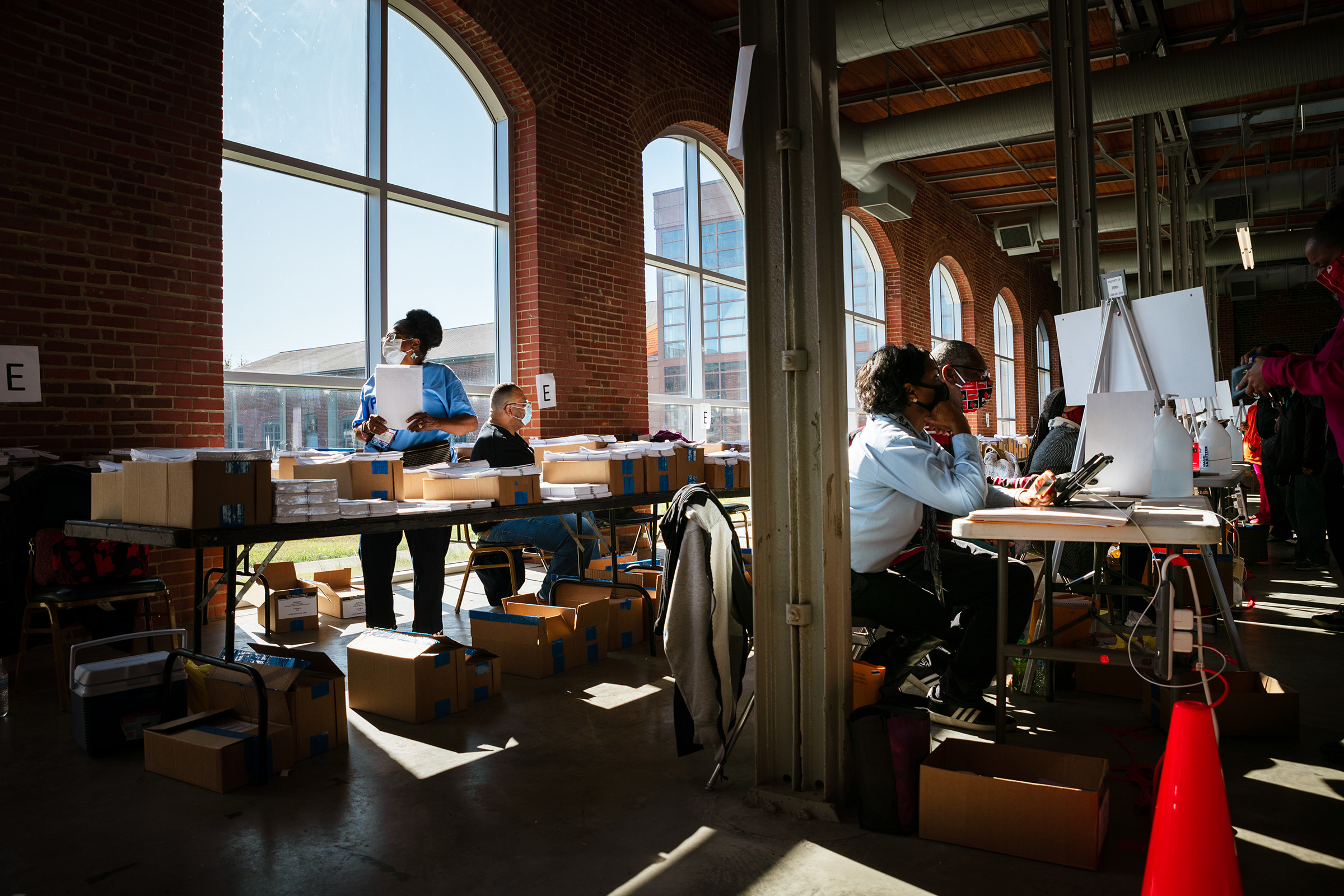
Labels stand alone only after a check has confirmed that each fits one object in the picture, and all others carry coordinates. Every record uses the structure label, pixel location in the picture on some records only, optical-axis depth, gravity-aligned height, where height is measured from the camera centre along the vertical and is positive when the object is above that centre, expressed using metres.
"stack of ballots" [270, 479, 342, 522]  2.68 -0.14
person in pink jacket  2.60 +0.24
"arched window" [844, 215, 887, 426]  11.27 +2.08
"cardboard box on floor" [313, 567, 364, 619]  4.71 -0.79
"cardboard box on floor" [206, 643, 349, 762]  2.53 -0.73
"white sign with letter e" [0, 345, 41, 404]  3.45 +0.37
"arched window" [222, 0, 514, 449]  4.84 +1.62
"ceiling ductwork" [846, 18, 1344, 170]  6.55 +2.97
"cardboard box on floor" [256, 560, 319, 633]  4.32 -0.77
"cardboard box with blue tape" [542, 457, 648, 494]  3.82 -0.09
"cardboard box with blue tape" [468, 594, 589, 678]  3.43 -0.76
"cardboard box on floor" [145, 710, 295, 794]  2.30 -0.81
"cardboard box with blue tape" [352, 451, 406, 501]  3.18 -0.07
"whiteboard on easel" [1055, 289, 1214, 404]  2.75 +0.33
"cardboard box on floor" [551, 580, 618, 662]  3.67 -0.71
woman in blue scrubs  3.61 +0.07
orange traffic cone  1.42 -0.66
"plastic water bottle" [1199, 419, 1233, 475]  4.12 -0.05
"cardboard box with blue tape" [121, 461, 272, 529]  2.44 -0.10
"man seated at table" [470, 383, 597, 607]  4.53 -0.40
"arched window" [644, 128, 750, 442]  7.98 +1.62
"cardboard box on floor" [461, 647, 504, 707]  3.05 -0.82
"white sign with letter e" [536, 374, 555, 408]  5.90 +0.45
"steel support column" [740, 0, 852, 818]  2.09 +0.09
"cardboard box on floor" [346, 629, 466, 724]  2.86 -0.76
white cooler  2.57 -0.74
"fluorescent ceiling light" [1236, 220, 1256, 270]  8.52 +2.04
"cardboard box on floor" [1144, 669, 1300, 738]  2.58 -0.83
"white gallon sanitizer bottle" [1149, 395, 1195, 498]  2.82 -0.07
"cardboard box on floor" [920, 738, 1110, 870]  1.80 -0.80
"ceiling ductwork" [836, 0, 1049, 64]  5.90 +3.05
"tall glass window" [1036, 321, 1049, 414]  17.66 +1.75
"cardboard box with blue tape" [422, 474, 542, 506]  3.34 -0.14
